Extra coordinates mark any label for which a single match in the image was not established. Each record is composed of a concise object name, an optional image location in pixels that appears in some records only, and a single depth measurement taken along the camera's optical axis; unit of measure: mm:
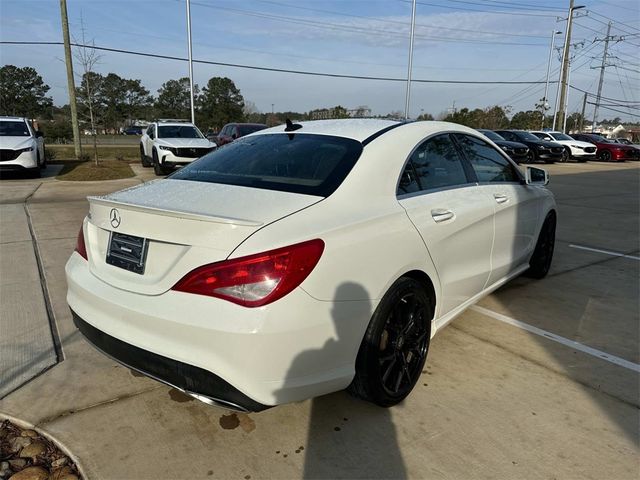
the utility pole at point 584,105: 58562
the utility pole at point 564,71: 34812
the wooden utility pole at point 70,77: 18688
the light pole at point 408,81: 33719
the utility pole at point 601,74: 59312
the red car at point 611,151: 26375
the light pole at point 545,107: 47066
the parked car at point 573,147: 24812
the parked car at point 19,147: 12258
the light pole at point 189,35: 25705
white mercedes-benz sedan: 1973
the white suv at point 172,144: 14055
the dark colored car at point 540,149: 22750
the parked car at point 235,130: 17656
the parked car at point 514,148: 21922
